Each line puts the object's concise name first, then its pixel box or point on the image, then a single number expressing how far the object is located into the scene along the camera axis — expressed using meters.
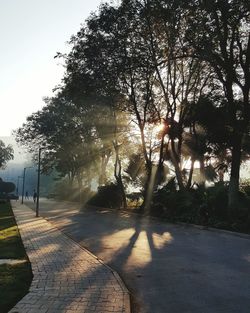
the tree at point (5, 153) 46.44
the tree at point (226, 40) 12.40
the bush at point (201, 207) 12.43
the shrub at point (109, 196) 26.29
